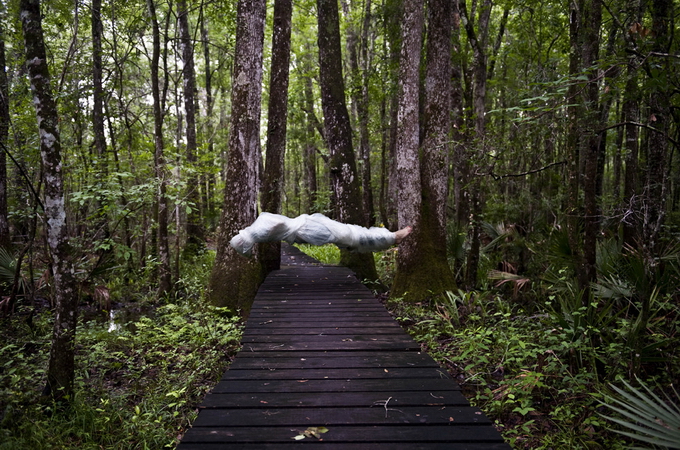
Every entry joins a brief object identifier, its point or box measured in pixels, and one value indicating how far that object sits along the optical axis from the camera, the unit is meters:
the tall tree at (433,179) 7.28
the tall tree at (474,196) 6.07
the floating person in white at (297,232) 6.31
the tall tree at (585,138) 4.86
